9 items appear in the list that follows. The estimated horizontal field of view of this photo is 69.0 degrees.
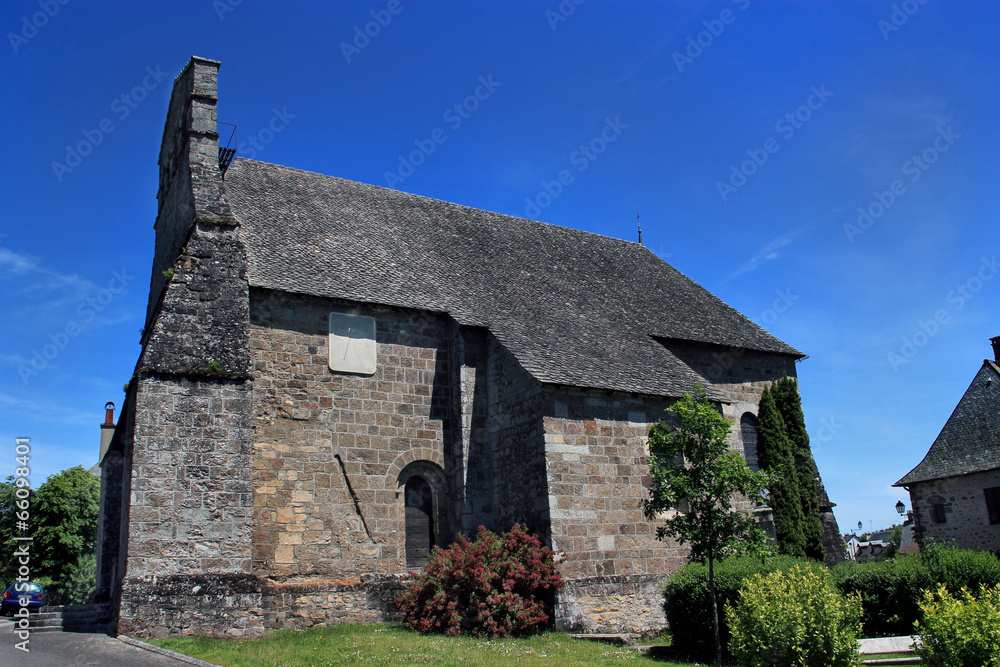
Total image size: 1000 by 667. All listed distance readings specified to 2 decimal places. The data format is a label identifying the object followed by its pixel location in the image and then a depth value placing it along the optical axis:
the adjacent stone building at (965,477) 23.86
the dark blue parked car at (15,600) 17.16
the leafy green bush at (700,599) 11.54
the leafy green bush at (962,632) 6.41
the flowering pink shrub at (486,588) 12.80
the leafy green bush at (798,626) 7.60
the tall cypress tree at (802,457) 19.11
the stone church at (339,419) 11.65
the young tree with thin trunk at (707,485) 10.74
